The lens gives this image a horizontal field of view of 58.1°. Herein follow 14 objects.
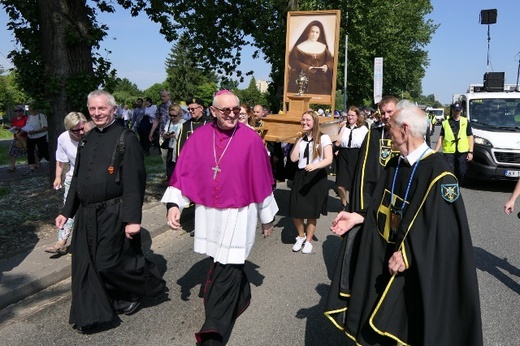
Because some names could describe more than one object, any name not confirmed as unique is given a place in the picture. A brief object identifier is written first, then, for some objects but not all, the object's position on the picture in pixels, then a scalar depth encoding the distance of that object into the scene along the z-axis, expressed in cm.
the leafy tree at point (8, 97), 3453
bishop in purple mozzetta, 377
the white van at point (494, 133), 1060
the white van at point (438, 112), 5888
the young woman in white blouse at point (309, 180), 613
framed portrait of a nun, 909
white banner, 1944
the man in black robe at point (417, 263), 256
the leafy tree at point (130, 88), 10056
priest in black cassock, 391
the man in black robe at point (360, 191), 301
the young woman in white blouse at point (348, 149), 804
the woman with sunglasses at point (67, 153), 515
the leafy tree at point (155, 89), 7022
